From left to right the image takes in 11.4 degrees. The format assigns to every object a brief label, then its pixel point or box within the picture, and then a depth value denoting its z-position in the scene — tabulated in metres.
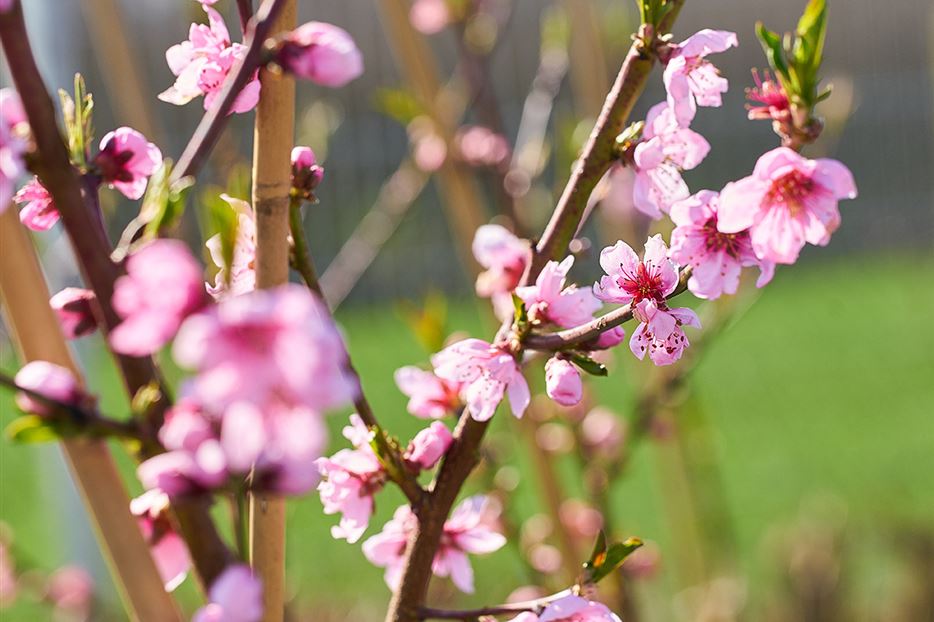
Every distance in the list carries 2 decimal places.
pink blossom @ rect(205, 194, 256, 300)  1.42
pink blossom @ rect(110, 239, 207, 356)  1.29
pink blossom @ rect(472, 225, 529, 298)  1.54
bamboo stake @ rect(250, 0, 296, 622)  1.39
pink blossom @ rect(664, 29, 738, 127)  1.44
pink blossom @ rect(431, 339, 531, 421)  1.44
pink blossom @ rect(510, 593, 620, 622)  1.41
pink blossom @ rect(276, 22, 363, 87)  1.36
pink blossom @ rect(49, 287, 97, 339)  1.39
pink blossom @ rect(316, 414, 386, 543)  1.46
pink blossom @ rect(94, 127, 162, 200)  1.41
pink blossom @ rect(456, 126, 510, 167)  2.39
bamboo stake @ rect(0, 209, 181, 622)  1.38
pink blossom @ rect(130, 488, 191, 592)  1.43
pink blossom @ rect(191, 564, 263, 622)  1.32
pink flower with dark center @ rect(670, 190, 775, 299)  1.41
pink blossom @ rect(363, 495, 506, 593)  1.47
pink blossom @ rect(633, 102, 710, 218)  1.45
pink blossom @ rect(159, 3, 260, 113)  1.42
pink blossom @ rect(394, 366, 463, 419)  1.51
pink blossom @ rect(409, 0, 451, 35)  3.00
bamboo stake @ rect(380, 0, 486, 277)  2.12
